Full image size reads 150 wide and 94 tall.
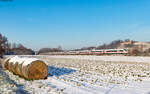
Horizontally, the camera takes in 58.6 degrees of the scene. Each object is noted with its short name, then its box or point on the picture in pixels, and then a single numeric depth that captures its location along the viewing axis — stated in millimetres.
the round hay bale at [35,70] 8906
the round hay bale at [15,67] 10877
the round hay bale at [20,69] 9927
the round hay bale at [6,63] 14259
